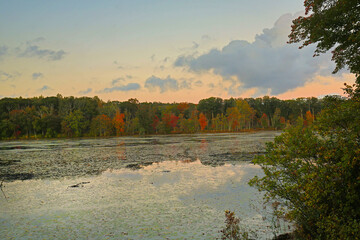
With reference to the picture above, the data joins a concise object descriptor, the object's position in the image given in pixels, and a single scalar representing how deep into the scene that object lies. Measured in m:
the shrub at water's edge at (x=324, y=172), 5.65
